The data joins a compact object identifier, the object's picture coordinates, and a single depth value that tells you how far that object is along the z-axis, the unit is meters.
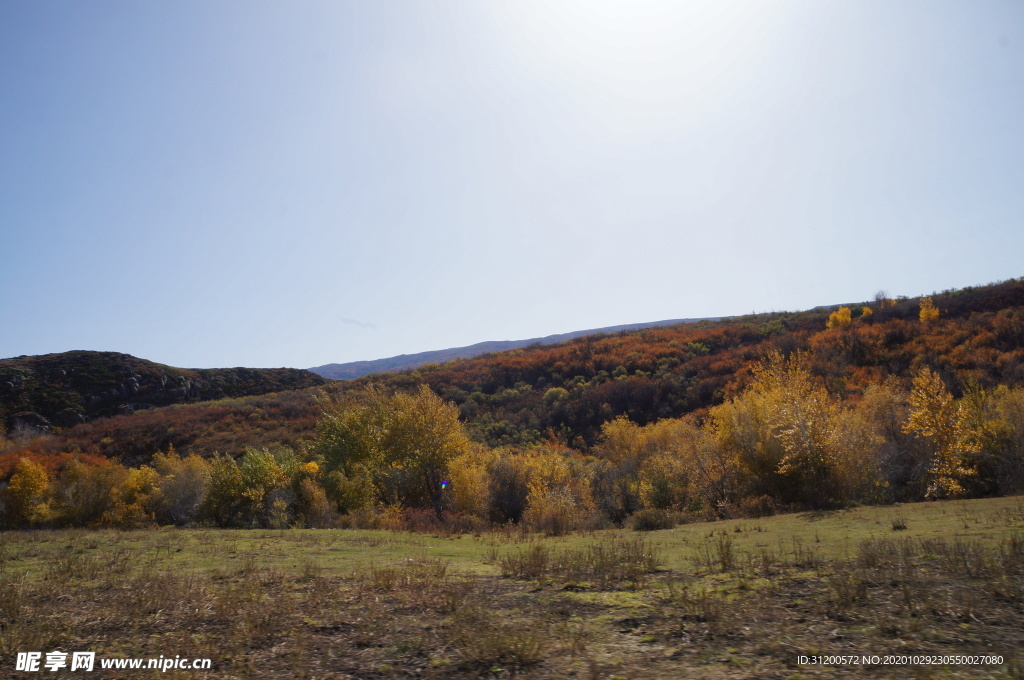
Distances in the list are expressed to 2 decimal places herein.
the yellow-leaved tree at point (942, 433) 22.61
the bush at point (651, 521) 19.52
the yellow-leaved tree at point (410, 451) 28.59
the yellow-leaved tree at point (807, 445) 22.00
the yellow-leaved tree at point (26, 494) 26.67
